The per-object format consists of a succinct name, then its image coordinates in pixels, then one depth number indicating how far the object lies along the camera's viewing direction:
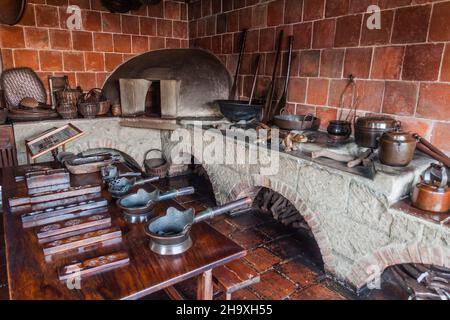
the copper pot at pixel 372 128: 2.81
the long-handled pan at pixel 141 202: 2.08
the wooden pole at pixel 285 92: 4.11
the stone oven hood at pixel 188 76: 4.97
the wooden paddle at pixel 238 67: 4.86
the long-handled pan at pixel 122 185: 2.38
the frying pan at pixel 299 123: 3.56
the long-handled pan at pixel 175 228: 1.72
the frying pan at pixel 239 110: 4.15
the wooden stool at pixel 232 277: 1.80
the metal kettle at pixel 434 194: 2.29
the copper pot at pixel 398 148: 2.46
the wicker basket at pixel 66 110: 4.68
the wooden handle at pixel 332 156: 2.83
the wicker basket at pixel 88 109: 4.79
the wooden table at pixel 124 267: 1.46
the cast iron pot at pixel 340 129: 3.36
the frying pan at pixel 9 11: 4.57
